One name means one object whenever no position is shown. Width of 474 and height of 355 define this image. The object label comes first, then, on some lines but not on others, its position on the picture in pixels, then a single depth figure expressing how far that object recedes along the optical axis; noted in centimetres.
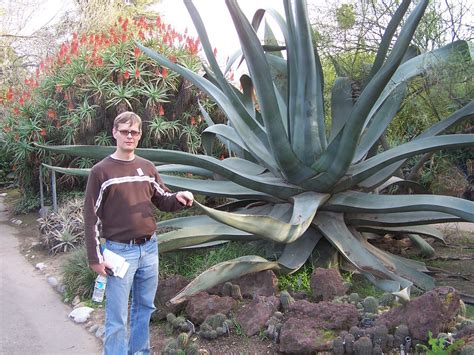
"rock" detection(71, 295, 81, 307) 368
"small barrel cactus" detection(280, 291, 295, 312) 281
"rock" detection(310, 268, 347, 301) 291
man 232
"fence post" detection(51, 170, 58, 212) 646
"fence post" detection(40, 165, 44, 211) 705
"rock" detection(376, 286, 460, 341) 230
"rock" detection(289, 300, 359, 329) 251
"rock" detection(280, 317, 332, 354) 237
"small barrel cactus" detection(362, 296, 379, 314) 265
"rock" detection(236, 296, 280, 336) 267
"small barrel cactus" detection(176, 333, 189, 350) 255
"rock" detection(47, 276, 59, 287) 423
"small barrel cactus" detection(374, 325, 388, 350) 231
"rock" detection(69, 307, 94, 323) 336
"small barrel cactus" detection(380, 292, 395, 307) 279
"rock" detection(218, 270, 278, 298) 309
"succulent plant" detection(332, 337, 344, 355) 231
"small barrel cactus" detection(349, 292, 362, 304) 282
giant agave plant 293
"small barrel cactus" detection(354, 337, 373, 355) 226
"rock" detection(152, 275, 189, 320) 306
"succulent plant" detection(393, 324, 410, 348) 232
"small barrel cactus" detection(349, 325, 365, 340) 239
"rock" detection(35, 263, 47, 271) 474
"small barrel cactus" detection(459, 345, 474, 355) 204
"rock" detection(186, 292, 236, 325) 283
